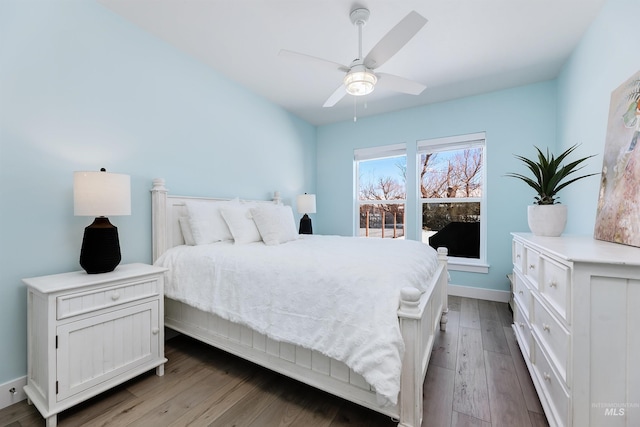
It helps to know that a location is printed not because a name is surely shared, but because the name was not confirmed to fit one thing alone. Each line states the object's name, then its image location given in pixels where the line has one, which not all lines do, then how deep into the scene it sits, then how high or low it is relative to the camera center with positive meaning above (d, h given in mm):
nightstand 1398 -722
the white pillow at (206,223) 2355 -106
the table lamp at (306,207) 3905 +73
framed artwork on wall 1462 +256
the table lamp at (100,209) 1602 +8
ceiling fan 1675 +1118
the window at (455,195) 3582 +249
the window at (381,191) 4121 +349
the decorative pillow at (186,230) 2413 -177
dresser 997 -494
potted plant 1862 +56
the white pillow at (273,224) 2428 -119
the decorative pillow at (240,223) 2441 -112
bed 1223 -540
